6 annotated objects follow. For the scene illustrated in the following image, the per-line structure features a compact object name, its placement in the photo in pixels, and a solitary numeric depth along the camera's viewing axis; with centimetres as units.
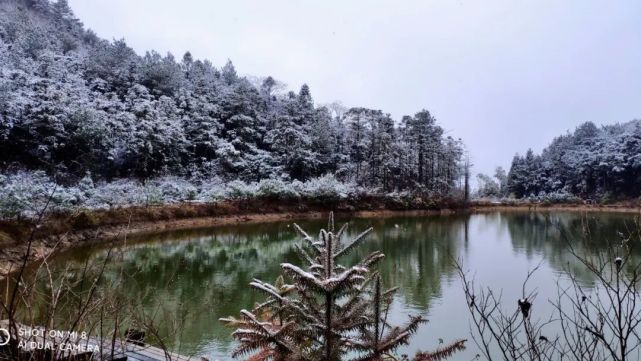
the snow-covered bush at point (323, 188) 2353
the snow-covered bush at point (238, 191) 2040
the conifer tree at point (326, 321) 262
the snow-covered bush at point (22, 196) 1030
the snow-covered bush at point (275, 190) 2162
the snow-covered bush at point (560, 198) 3603
